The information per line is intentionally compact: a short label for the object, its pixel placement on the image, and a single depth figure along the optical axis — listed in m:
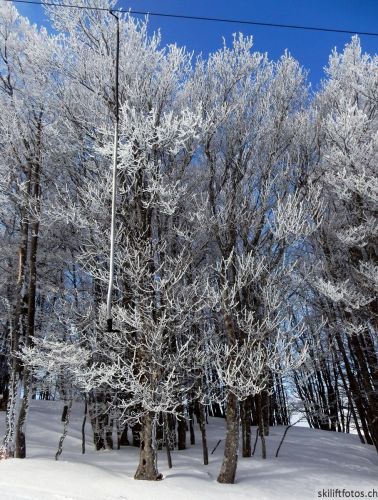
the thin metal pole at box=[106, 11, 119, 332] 4.62
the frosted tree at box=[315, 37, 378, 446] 9.40
